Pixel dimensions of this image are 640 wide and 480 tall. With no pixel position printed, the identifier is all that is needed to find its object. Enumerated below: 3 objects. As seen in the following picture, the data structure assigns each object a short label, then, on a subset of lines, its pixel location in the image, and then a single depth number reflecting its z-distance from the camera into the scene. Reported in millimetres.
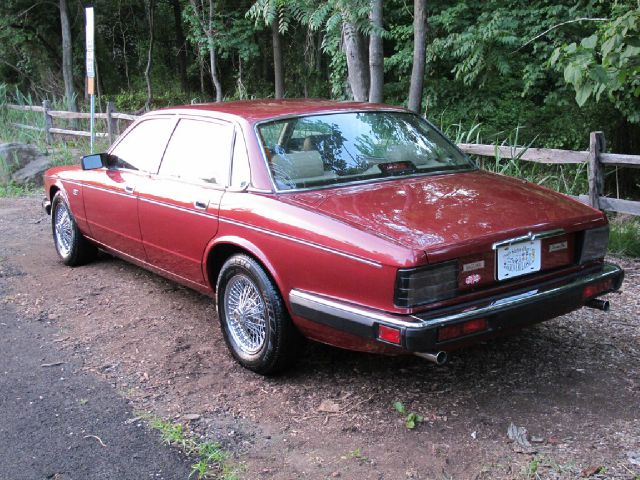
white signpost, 10477
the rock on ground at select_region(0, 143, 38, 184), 11883
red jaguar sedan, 3109
